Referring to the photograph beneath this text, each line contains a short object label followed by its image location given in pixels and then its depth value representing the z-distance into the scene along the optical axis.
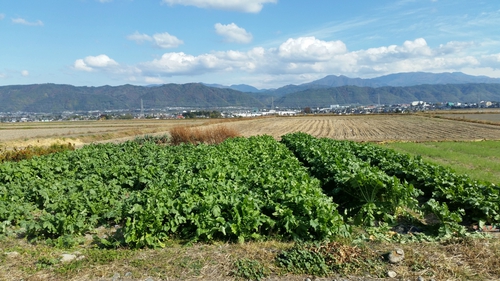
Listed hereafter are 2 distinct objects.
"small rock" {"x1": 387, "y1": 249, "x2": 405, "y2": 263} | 5.63
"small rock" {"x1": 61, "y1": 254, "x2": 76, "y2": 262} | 5.94
